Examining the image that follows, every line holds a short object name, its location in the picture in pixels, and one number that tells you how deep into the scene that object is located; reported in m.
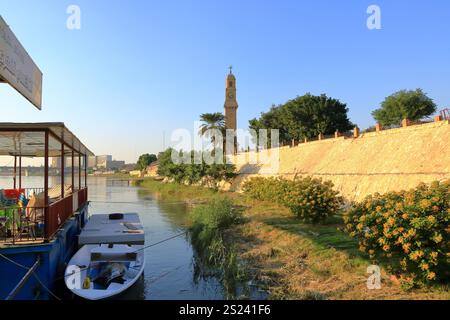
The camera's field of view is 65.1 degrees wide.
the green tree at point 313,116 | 40.74
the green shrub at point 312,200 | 12.82
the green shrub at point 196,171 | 38.91
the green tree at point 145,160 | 110.39
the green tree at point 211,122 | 43.28
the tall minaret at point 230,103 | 57.78
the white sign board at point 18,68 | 4.17
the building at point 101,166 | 171.85
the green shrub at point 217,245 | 10.02
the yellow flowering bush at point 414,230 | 6.25
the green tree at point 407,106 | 35.56
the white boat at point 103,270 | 7.87
